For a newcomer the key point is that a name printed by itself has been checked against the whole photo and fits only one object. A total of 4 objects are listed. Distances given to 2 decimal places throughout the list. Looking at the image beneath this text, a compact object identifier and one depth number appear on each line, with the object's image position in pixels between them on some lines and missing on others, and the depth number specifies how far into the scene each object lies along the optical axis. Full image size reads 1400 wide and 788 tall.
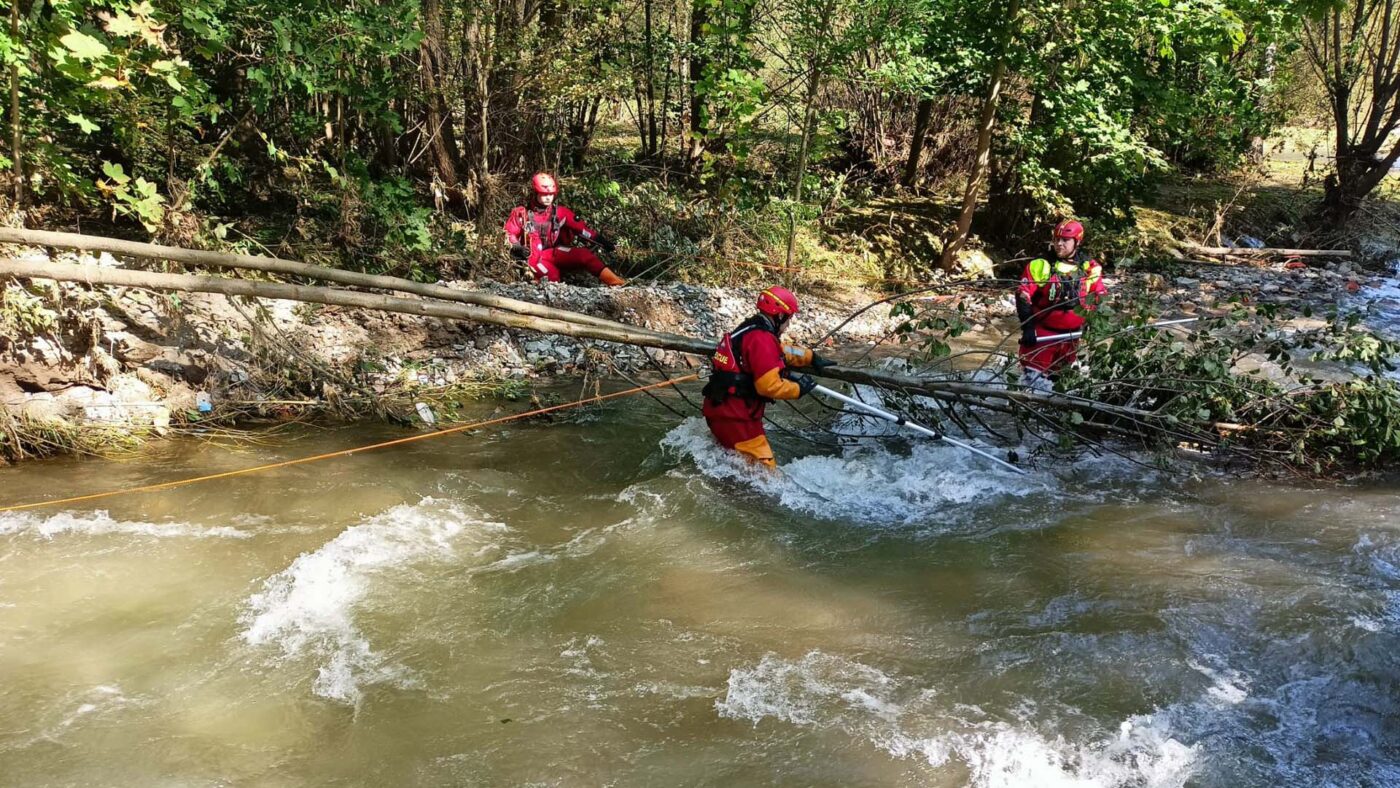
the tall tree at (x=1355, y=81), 13.23
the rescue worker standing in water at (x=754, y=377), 6.16
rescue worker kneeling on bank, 10.00
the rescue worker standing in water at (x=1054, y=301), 7.69
